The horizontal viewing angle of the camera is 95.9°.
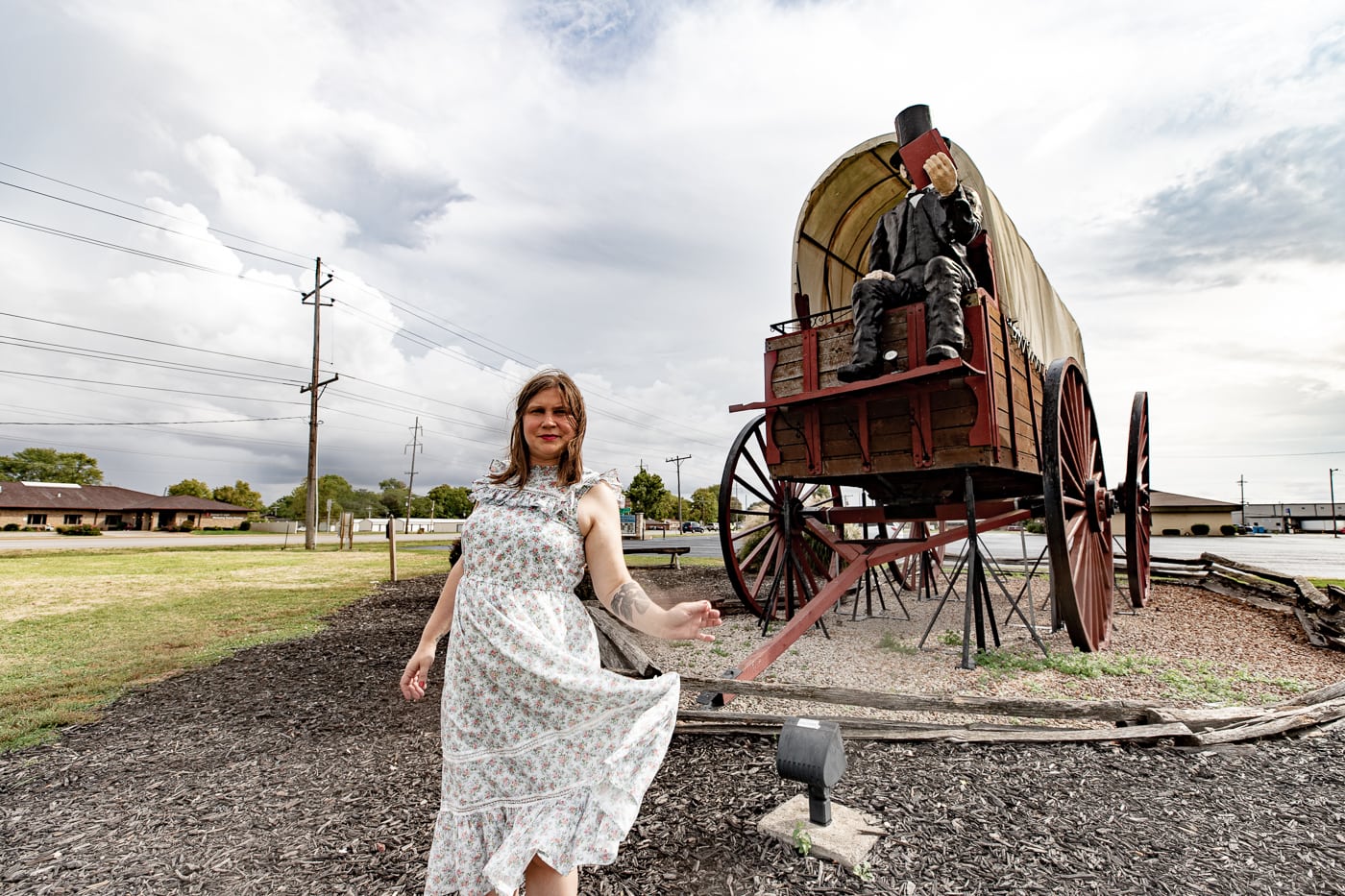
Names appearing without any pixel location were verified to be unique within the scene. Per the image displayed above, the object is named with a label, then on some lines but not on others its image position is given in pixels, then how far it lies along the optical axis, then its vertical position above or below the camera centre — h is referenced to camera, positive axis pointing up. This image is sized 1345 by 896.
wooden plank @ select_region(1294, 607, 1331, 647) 5.31 -1.23
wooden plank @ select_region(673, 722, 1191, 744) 2.77 -1.10
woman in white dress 1.37 -0.52
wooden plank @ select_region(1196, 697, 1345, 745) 2.78 -1.09
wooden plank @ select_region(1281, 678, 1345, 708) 3.13 -1.05
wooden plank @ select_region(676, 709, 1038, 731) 2.95 -1.11
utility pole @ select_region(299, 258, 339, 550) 19.35 +1.36
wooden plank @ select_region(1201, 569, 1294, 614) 7.12 -1.25
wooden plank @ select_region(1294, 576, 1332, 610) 5.69 -0.95
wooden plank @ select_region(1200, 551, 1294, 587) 6.98 -0.93
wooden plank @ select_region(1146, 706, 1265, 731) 2.82 -1.03
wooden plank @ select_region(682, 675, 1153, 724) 2.88 -1.02
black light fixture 2.04 -0.90
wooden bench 9.34 -1.10
